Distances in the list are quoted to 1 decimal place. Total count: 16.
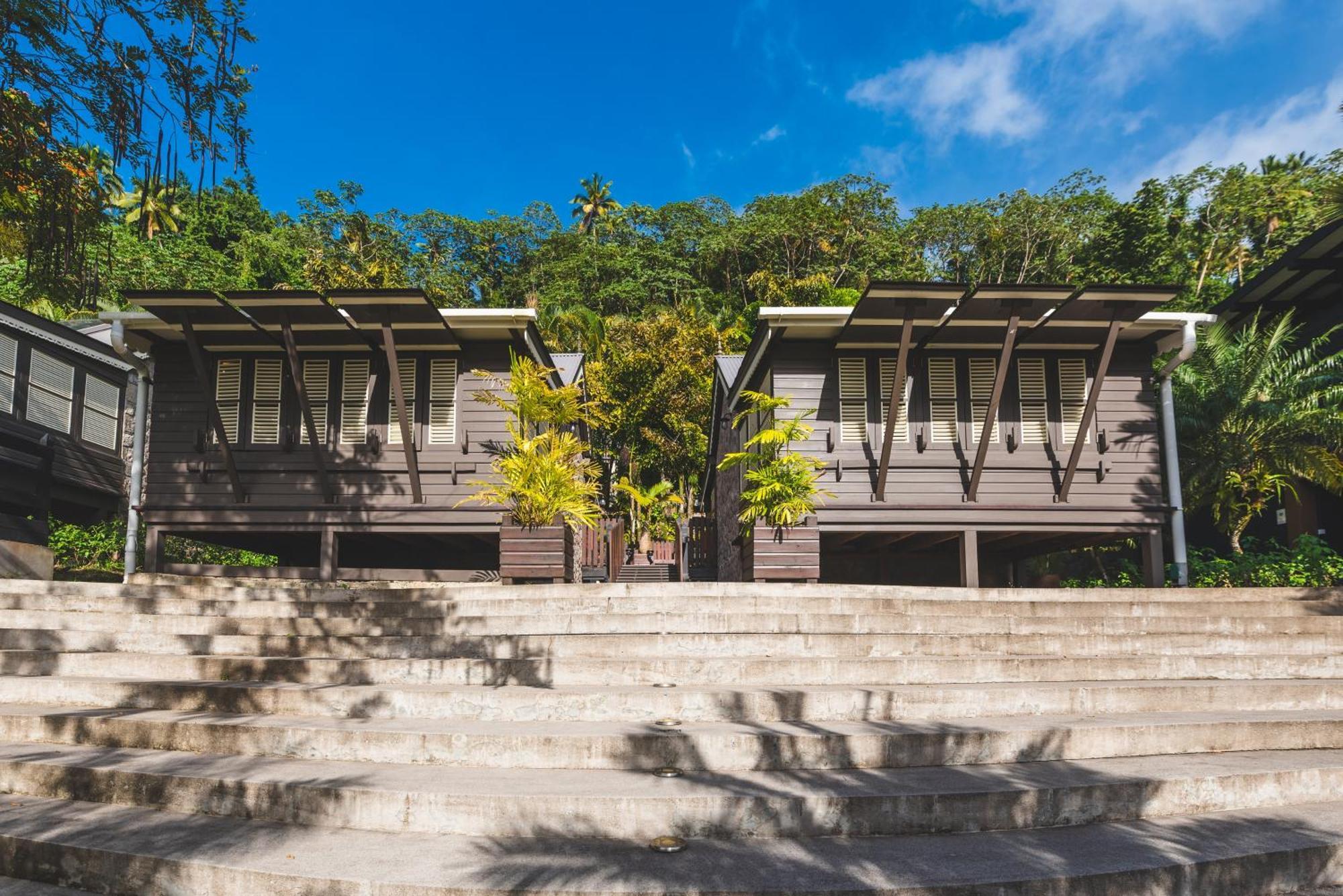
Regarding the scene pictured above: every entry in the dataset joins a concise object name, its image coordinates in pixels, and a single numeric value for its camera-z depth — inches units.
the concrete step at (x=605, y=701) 190.1
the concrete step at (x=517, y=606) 293.9
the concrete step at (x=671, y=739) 163.5
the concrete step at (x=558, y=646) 240.7
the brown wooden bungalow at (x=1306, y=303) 575.5
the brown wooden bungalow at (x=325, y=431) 496.4
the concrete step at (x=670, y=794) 137.8
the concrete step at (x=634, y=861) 115.9
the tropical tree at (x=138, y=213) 1473.1
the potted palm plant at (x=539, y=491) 396.8
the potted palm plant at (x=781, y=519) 414.9
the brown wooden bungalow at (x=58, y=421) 643.5
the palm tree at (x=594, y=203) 2103.8
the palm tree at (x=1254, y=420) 501.7
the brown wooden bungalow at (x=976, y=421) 470.3
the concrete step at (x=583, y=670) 214.8
